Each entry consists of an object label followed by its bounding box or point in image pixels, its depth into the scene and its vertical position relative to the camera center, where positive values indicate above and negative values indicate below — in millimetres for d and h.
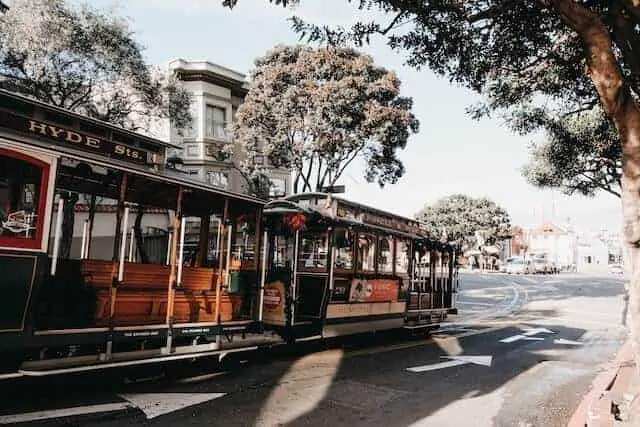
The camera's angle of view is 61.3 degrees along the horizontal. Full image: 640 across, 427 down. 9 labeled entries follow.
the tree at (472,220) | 61281 +6510
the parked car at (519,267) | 56344 +1245
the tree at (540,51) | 4961 +3744
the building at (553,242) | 103562 +7511
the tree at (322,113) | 22469 +6692
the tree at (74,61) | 16500 +6382
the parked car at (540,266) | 58312 +1454
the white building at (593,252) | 116062 +6633
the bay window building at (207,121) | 27891 +7636
